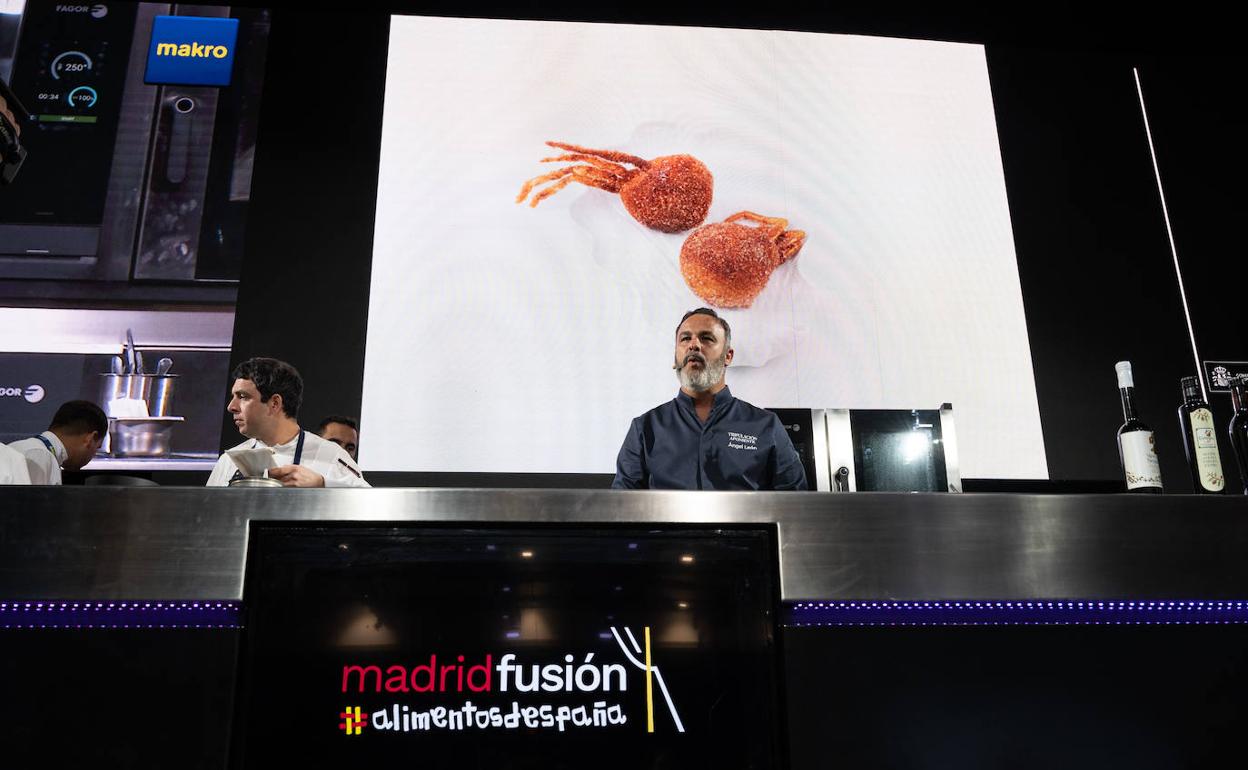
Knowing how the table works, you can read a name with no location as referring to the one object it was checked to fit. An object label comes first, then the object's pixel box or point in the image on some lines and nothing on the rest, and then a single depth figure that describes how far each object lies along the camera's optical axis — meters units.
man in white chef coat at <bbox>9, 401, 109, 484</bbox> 2.84
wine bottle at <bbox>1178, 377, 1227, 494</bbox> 1.64
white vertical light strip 3.55
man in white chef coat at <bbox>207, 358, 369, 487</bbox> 2.48
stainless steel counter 1.13
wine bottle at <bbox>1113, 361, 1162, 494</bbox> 1.67
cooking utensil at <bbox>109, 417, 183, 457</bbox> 3.16
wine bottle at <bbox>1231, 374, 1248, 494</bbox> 1.64
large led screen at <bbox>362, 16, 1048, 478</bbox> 3.22
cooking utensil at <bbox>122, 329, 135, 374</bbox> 3.23
